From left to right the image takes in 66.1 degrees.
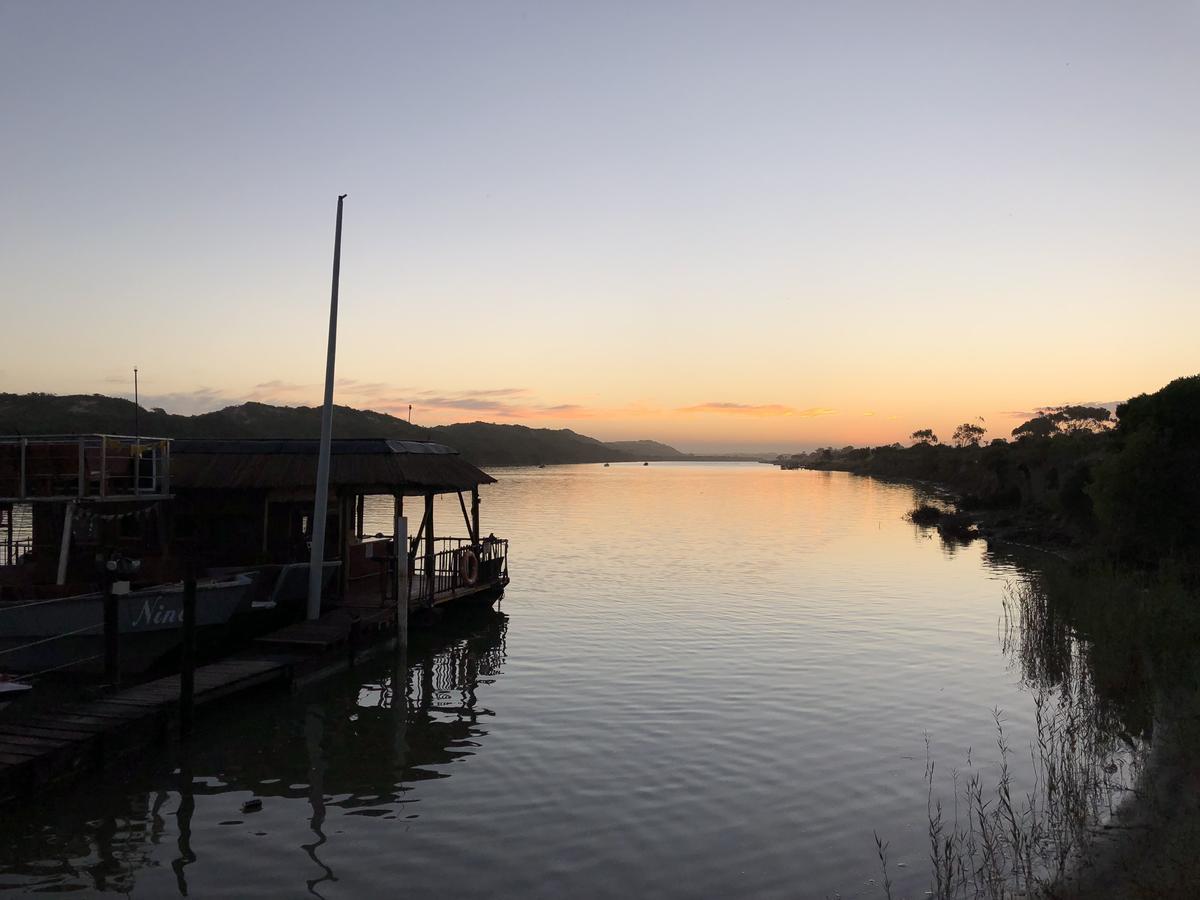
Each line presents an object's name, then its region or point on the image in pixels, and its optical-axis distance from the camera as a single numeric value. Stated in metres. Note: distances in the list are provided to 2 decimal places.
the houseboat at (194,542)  18.72
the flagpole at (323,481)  22.03
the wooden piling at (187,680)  15.34
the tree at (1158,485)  29.36
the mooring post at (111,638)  16.44
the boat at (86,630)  18.19
